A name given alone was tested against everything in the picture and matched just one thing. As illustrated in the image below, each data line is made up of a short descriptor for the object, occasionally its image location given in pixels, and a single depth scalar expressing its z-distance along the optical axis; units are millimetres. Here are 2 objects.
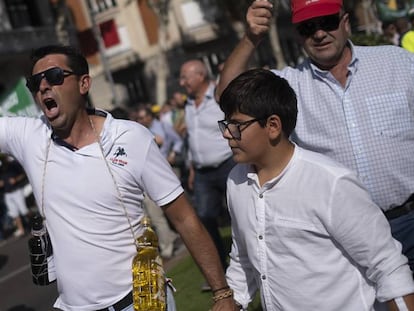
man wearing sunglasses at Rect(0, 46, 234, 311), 2688
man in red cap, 2893
